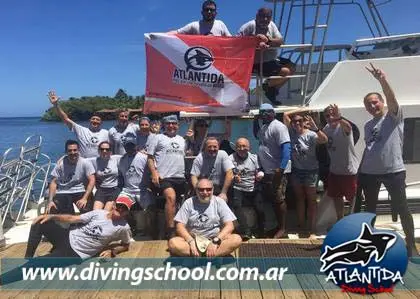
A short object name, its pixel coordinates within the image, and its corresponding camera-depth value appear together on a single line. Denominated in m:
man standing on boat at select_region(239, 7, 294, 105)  6.43
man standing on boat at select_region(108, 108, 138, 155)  7.01
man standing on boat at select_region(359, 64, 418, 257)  4.90
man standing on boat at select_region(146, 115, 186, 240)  5.90
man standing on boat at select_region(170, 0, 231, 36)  6.57
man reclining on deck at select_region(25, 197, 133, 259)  5.21
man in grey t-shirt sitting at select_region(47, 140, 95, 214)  5.98
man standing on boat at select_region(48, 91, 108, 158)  6.77
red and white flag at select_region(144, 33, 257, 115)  6.49
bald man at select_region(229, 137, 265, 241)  5.99
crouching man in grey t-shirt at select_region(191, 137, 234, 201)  5.82
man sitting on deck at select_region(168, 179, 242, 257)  5.01
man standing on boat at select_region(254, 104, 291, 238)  5.75
